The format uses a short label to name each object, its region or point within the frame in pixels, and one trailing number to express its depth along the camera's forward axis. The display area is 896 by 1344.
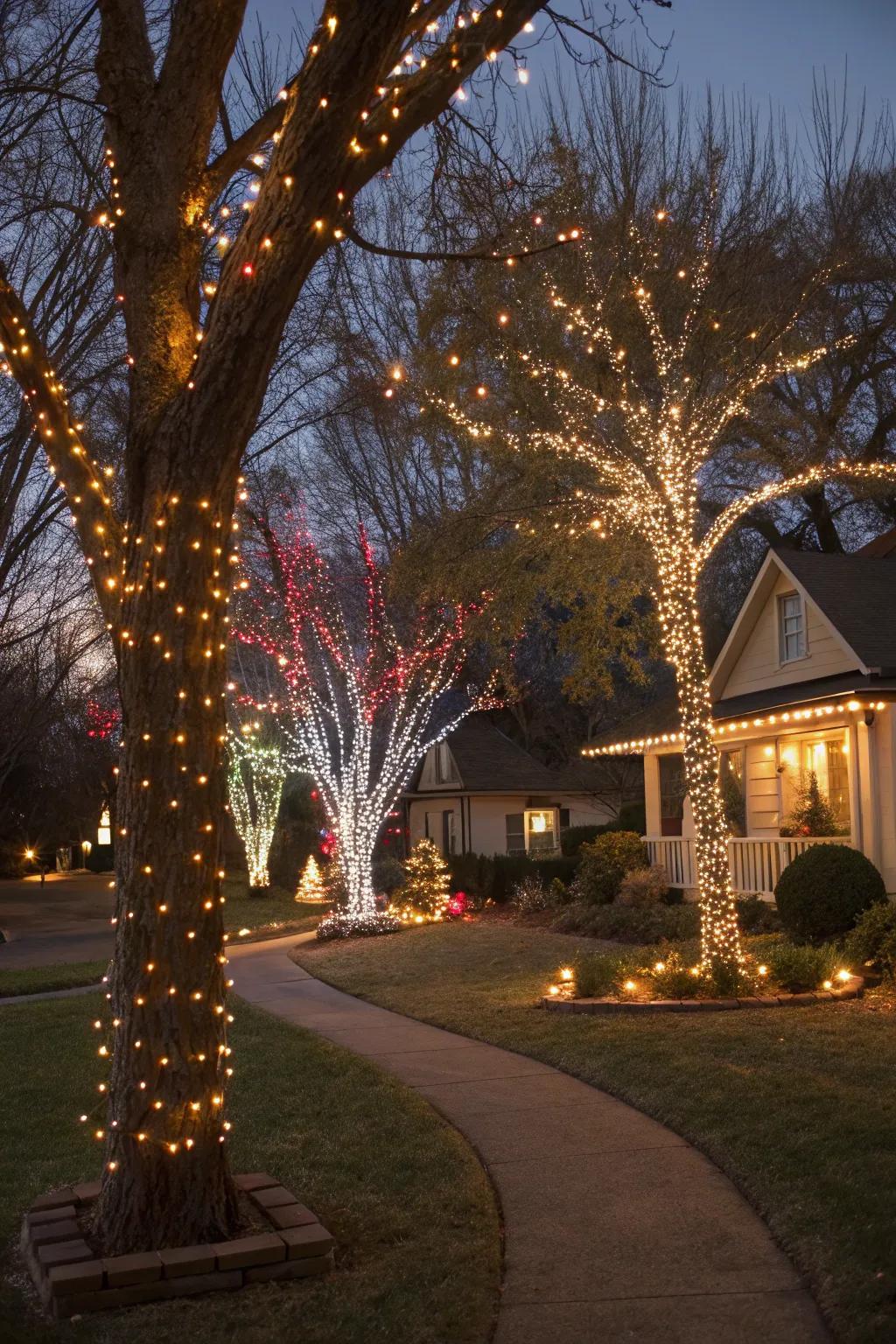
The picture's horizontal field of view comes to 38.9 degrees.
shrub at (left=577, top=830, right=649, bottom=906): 20.38
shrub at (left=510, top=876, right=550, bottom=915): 21.78
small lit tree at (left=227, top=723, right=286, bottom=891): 29.36
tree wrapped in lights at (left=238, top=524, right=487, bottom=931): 20.14
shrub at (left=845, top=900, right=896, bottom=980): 12.12
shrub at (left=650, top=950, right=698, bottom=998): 11.03
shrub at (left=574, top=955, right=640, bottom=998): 11.36
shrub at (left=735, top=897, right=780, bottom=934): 15.98
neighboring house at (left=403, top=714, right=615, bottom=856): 31.62
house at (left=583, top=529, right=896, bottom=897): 16.28
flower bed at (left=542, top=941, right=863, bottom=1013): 10.70
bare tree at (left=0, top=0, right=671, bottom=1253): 5.05
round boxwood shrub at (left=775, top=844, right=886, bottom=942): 13.84
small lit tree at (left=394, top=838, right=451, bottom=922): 21.80
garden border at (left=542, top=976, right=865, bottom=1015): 10.59
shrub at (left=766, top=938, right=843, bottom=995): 11.06
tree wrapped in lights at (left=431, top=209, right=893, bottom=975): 12.00
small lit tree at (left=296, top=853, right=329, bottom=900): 29.61
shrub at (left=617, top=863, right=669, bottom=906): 19.08
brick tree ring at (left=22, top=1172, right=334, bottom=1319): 4.60
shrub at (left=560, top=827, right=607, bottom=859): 28.44
